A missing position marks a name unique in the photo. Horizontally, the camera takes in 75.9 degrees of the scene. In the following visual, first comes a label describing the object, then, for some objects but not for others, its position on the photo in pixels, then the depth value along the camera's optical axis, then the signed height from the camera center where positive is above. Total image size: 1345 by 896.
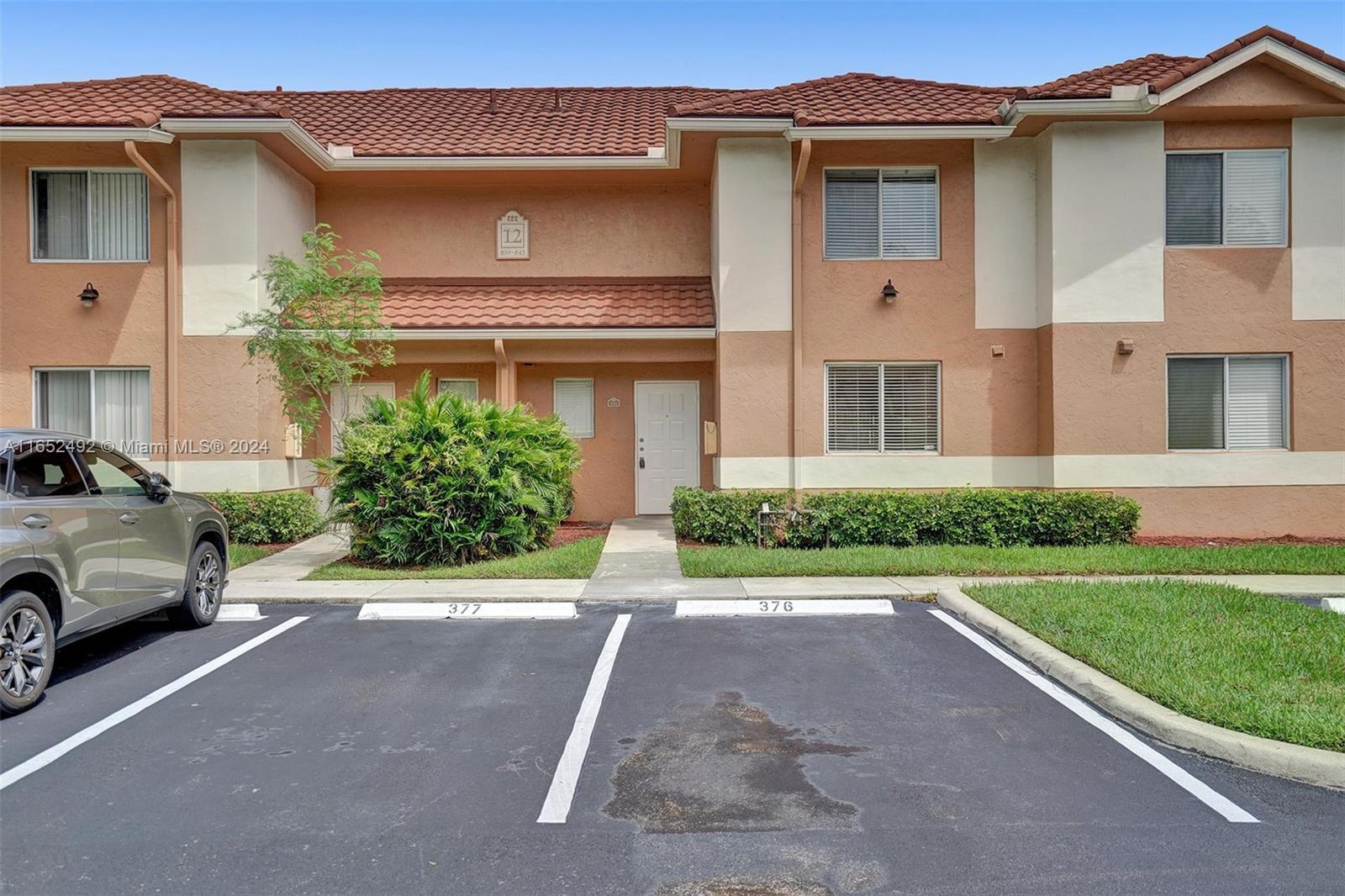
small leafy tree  11.49 +1.71
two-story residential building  12.50 +2.35
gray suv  5.47 -0.74
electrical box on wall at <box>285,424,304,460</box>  13.44 +0.11
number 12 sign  15.29 +3.73
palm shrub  10.44 -0.46
